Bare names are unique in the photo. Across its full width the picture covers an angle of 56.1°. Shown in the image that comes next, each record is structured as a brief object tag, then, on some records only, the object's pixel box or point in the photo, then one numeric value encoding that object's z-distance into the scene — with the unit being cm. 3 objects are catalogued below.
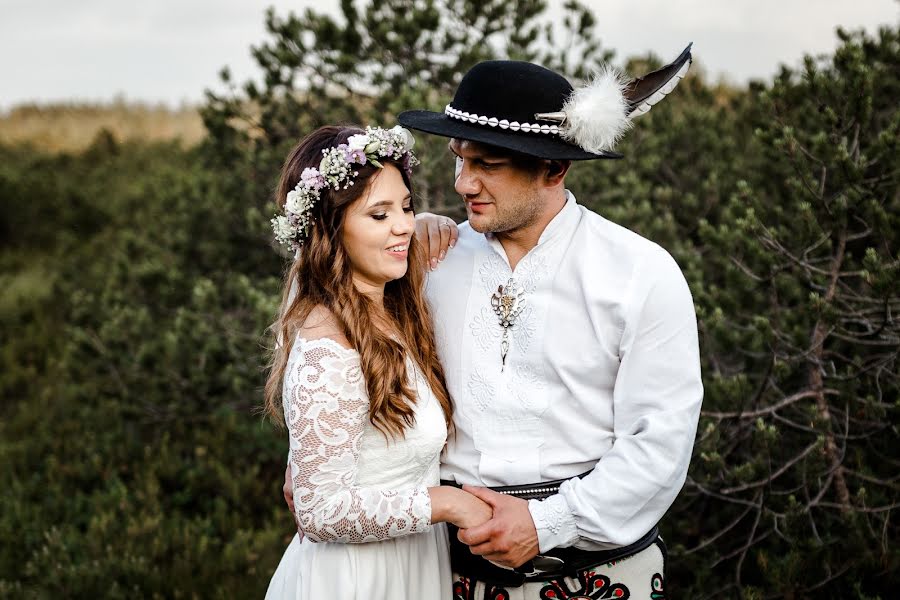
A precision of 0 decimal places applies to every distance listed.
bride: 255
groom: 261
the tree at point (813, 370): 384
